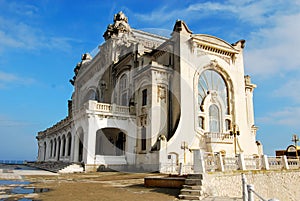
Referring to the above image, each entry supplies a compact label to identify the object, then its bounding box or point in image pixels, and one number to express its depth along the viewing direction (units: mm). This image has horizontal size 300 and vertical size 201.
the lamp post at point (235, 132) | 26375
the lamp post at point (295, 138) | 32362
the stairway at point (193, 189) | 9070
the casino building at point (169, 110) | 24234
